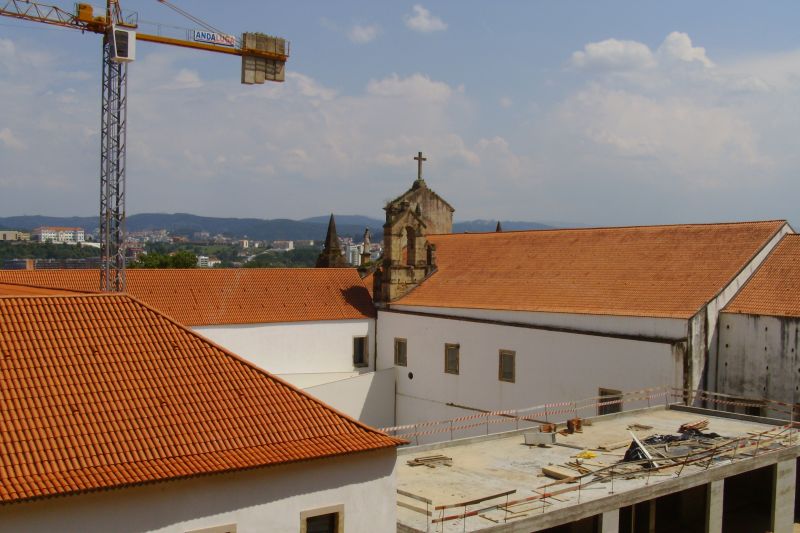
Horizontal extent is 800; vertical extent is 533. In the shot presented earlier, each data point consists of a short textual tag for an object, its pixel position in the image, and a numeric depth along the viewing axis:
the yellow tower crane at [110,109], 30.39
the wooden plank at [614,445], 20.31
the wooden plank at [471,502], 15.10
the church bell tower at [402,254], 36.06
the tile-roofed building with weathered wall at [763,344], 24.88
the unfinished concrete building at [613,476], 15.94
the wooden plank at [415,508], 15.79
